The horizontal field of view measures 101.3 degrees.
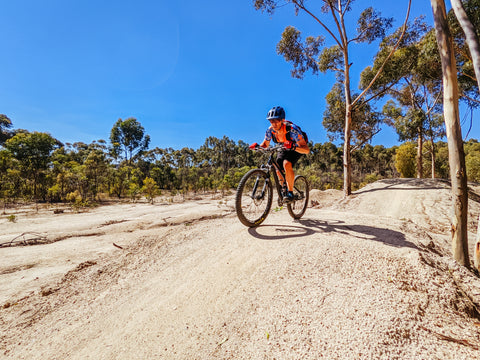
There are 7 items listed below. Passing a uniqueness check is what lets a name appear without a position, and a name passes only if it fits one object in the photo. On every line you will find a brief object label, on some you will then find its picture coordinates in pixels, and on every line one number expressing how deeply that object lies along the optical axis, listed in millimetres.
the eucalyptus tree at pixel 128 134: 38906
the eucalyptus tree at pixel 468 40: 3055
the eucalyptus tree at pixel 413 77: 12395
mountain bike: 3969
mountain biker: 4305
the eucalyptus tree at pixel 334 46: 11578
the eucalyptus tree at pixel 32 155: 17141
